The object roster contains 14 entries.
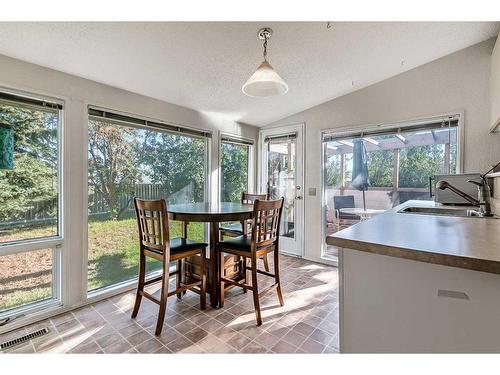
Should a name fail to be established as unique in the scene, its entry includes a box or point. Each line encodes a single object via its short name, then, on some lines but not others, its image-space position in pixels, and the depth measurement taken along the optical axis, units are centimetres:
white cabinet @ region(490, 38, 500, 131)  187
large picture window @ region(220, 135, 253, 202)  370
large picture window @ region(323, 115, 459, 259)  272
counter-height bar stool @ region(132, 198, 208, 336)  195
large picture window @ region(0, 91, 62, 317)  195
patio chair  337
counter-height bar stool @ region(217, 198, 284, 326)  208
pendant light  163
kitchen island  77
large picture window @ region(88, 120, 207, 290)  245
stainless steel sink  190
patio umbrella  324
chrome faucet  162
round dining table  208
